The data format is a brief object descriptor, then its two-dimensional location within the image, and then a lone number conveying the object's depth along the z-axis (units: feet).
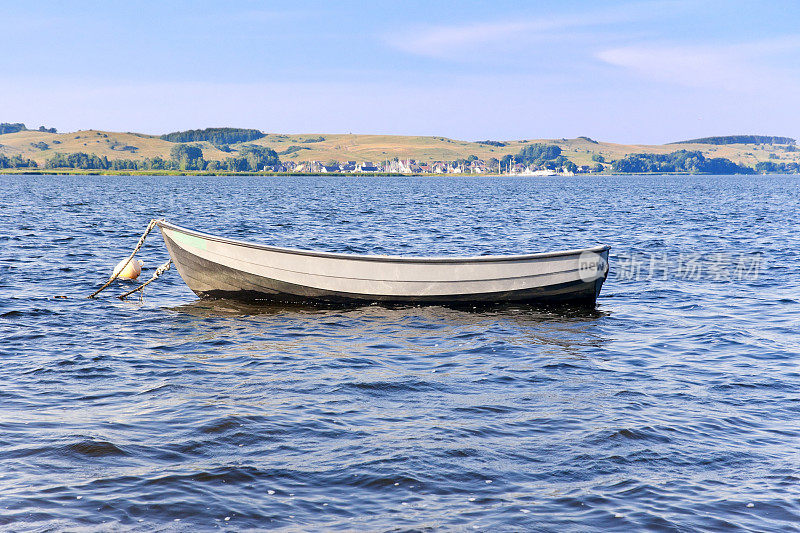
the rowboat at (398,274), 59.21
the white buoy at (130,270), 66.13
